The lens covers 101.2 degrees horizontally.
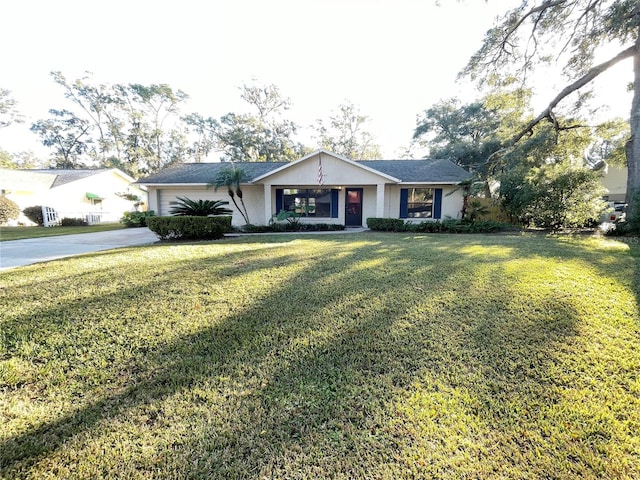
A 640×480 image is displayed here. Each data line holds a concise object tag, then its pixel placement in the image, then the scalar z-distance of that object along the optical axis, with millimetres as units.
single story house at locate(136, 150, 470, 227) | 12875
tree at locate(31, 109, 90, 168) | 32969
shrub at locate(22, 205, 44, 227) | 16203
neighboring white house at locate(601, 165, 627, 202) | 23542
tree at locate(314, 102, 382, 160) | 32250
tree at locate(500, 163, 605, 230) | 10250
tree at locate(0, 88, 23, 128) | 28266
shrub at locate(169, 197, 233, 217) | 9148
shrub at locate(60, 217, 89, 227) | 16969
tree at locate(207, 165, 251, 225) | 12281
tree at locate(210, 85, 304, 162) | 28312
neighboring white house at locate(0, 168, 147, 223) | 17906
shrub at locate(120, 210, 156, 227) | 14617
